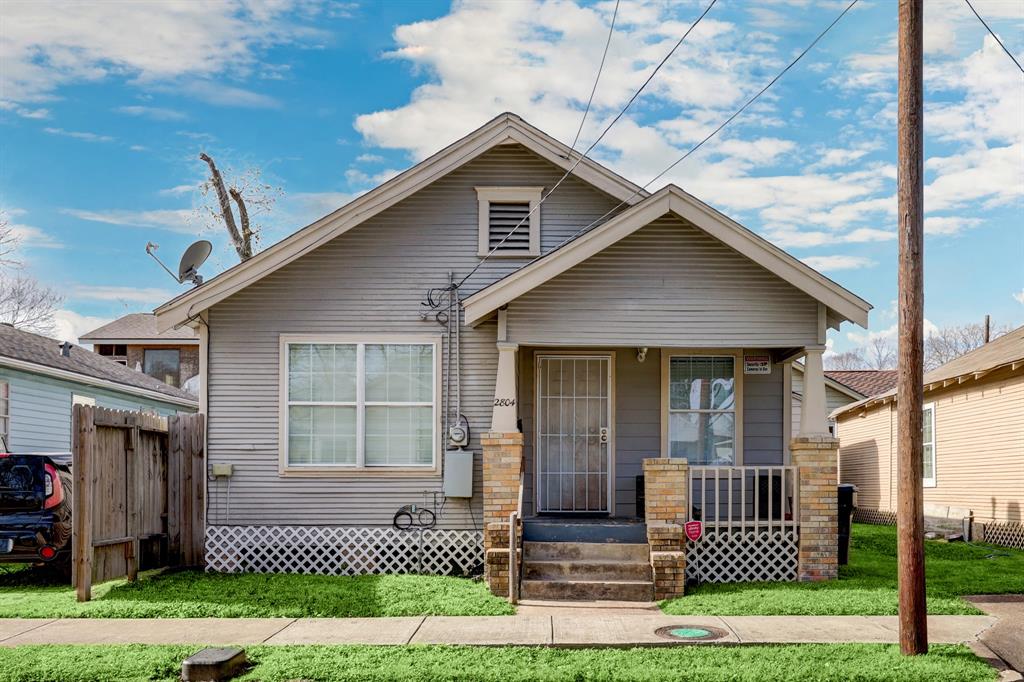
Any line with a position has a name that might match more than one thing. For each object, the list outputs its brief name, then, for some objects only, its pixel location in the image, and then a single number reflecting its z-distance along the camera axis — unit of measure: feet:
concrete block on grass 26.32
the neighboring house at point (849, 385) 88.84
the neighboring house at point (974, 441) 57.57
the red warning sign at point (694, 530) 40.65
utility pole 27.86
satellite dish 49.65
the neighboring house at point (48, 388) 62.22
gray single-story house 42.14
